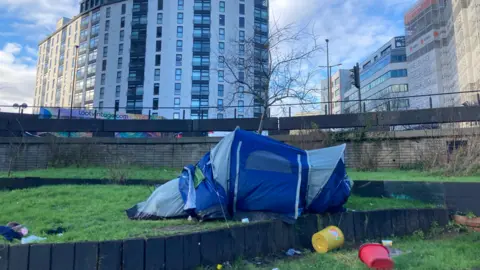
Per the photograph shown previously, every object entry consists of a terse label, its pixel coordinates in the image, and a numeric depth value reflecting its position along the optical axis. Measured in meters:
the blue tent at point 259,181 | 4.94
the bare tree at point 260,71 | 11.07
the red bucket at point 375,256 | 3.97
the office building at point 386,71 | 61.69
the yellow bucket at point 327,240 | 4.95
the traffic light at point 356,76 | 16.50
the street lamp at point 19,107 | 17.50
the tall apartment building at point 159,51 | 60.47
